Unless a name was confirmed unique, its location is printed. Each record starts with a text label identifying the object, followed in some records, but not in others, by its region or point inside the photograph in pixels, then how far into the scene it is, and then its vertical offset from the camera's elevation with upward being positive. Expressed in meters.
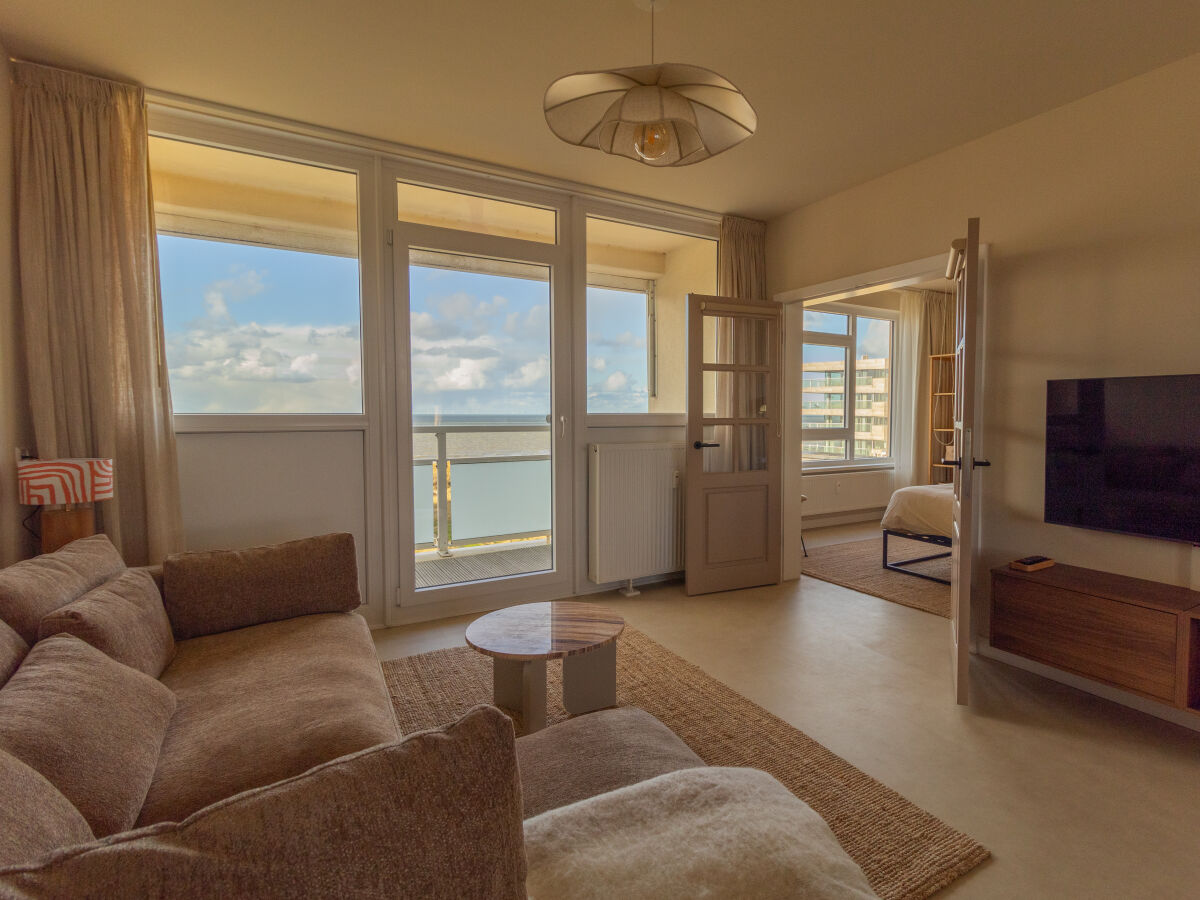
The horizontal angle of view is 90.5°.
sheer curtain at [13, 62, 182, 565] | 2.40 +0.56
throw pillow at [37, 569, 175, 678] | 1.50 -0.54
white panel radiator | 3.88 -0.61
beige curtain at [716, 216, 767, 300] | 4.30 +1.16
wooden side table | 2.06 -0.79
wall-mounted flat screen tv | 2.32 -0.17
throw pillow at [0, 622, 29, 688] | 1.31 -0.52
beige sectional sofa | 0.54 -0.56
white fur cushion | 0.80 -0.62
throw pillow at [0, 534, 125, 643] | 1.50 -0.44
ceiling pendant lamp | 1.64 +0.91
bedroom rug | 3.88 -1.18
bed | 4.33 -0.75
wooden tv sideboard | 2.13 -0.84
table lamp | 2.13 -0.24
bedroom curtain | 6.63 +0.58
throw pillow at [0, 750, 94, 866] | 0.70 -0.50
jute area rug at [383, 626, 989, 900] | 1.63 -1.20
